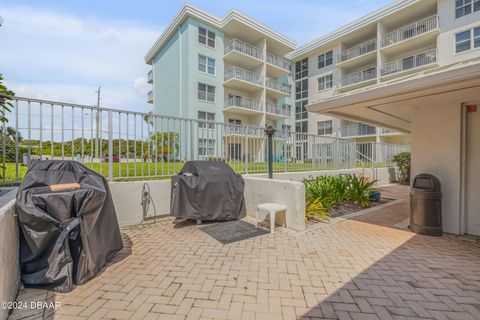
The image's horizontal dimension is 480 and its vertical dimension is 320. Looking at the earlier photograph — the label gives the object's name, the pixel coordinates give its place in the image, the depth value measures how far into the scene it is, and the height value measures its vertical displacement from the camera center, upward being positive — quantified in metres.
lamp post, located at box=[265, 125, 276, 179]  6.67 +0.34
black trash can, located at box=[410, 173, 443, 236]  4.46 -0.92
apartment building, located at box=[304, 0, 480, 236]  3.77 +0.97
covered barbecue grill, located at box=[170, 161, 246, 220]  4.89 -0.74
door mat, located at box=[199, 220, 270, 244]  4.33 -1.48
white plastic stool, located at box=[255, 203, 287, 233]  4.66 -1.03
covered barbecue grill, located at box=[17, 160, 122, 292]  2.58 -0.86
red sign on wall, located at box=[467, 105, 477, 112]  4.54 +1.00
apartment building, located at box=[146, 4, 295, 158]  19.91 +8.58
